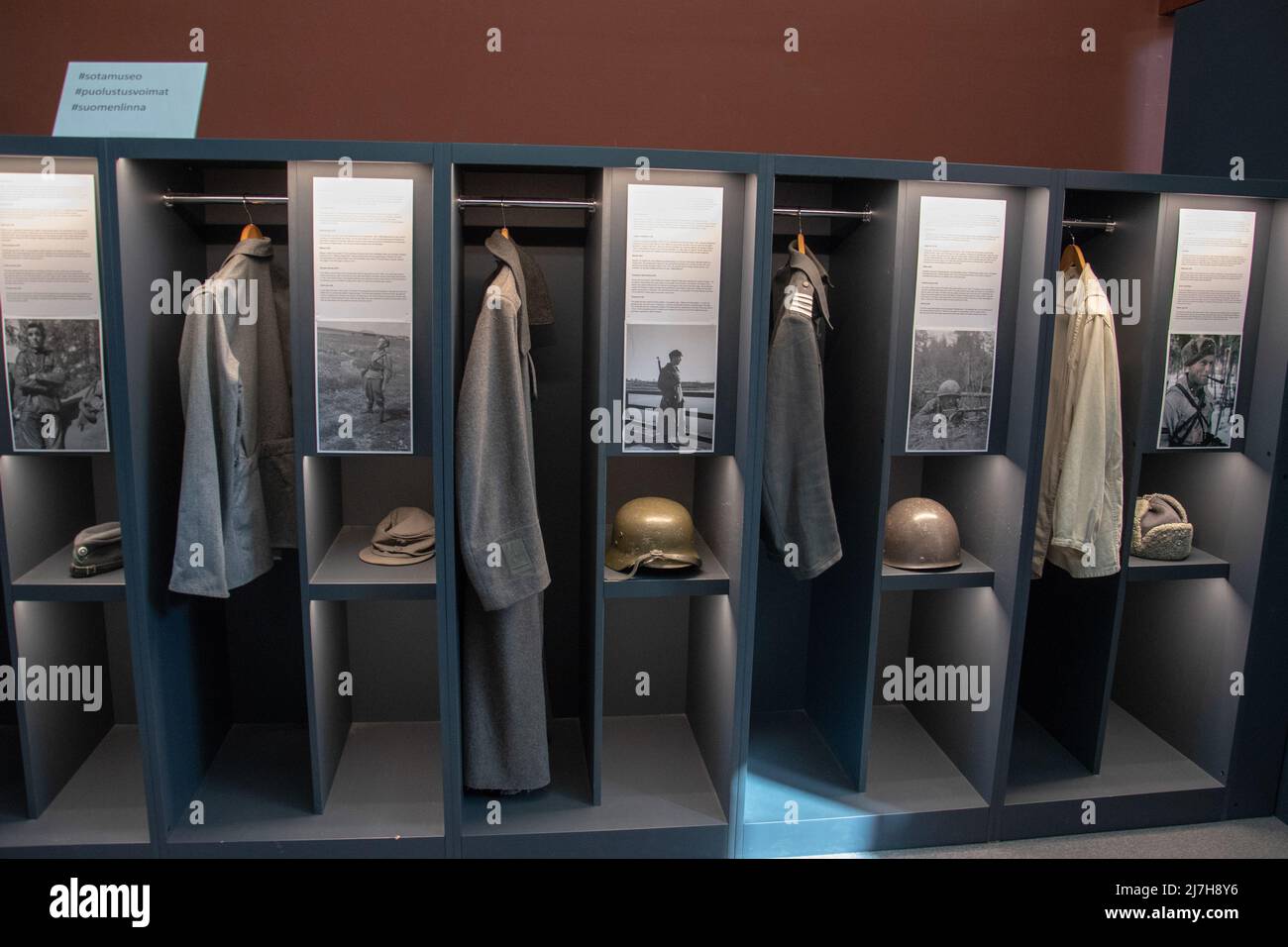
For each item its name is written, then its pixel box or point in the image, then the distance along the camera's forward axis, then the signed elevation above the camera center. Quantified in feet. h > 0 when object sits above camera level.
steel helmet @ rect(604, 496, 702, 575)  10.06 -2.05
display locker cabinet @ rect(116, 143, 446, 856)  9.12 -3.45
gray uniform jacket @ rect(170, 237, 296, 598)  9.09 -0.85
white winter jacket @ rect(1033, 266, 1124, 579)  10.06 -0.83
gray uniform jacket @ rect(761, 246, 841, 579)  9.81 -0.75
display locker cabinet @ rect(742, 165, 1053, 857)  9.86 -2.37
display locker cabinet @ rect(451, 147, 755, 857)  9.53 -2.54
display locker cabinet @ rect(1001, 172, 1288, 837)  10.36 -3.05
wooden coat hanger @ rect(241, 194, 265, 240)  9.75 +1.22
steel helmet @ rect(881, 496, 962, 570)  10.48 -2.04
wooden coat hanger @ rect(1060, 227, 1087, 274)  10.28 +1.25
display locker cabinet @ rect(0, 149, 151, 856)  9.43 -3.73
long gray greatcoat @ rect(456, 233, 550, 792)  9.14 -1.99
